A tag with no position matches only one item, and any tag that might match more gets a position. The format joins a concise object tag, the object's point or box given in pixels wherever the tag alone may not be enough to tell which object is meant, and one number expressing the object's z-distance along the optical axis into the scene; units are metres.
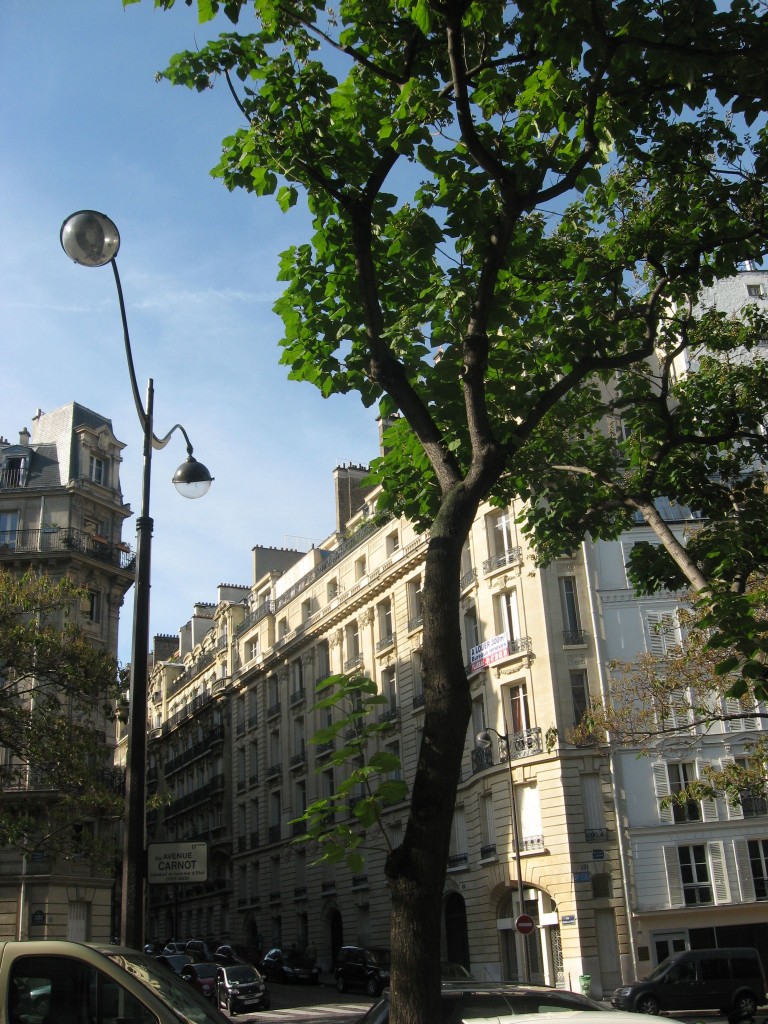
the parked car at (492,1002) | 7.78
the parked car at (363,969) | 37.84
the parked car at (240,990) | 33.27
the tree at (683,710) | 21.70
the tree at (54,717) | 26.92
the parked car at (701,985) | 27.64
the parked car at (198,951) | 47.03
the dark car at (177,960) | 37.56
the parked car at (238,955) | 48.08
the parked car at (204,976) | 34.94
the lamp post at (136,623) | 10.14
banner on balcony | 38.56
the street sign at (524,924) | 31.92
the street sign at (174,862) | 10.83
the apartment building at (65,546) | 40.28
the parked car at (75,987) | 7.01
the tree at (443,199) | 7.04
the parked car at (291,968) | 46.02
